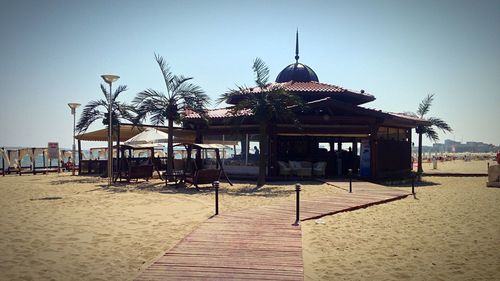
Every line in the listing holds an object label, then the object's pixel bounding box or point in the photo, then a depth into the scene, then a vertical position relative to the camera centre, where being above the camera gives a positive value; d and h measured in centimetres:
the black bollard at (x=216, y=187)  838 -89
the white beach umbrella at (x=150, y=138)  1822 +66
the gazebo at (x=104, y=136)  2227 +92
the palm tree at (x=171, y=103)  1725 +236
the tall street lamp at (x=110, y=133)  1603 +78
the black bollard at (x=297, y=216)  745 -146
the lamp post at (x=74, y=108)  2208 +270
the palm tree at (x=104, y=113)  2056 +220
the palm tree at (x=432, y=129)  2402 +142
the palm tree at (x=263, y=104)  1479 +199
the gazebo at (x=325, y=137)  1683 +72
